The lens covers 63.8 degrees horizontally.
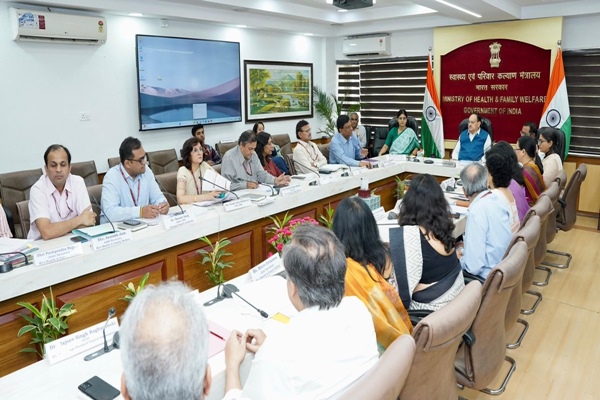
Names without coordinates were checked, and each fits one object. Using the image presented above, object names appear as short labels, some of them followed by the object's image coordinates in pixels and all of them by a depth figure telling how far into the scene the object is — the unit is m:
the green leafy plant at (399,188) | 4.91
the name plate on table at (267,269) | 2.23
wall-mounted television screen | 5.62
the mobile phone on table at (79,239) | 2.62
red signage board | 6.31
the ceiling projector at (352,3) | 4.84
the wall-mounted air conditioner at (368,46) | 7.47
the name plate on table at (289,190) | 3.60
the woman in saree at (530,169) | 3.86
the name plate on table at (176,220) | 2.80
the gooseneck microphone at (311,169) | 4.52
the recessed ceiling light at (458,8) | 5.11
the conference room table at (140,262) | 2.17
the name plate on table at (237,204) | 3.18
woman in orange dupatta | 1.74
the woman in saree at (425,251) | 2.12
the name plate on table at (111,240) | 2.45
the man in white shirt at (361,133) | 7.46
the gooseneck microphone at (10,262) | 2.15
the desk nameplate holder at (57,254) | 2.23
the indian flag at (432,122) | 6.95
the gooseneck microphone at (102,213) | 2.68
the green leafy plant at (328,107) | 8.05
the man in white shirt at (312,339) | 1.24
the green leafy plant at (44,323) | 2.08
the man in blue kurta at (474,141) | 5.59
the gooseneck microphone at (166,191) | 3.67
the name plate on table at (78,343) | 1.60
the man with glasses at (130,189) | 3.04
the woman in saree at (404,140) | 6.44
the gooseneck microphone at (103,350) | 1.62
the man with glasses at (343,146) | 5.46
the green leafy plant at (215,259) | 2.96
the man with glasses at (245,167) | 4.02
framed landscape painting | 6.98
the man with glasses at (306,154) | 5.14
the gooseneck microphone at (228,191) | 3.39
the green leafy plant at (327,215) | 3.57
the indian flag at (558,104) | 5.94
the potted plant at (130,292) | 2.25
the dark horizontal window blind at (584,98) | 5.96
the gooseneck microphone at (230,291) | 1.98
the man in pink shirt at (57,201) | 2.72
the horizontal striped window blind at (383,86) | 7.47
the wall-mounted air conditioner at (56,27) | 4.46
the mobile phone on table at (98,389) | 1.38
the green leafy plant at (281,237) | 2.74
